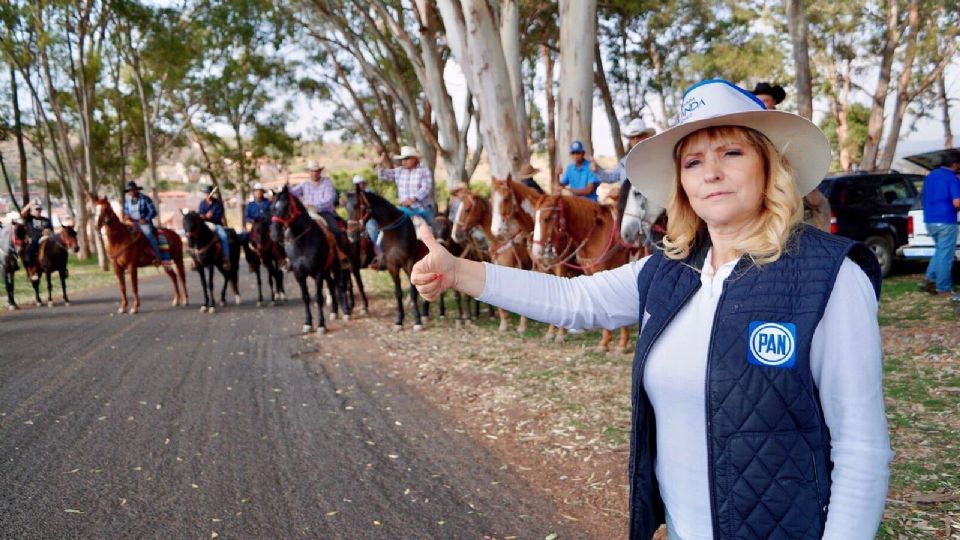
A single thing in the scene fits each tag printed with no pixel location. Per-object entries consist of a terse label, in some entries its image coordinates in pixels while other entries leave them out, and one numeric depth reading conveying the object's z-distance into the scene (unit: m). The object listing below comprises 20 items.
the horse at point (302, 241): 11.31
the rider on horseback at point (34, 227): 15.39
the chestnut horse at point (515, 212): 9.14
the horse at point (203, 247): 14.00
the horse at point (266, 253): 14.52
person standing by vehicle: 9.88
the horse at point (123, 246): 13.11
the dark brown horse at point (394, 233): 10.81
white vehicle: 11.48
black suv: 12.80
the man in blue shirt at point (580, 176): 10.45
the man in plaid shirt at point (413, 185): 11.91
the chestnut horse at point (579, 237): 8.38
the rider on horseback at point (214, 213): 15.17
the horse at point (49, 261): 15.40
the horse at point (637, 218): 7.73
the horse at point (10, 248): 14.98
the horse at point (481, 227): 10.06
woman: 1.53
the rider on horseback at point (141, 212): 14.28
